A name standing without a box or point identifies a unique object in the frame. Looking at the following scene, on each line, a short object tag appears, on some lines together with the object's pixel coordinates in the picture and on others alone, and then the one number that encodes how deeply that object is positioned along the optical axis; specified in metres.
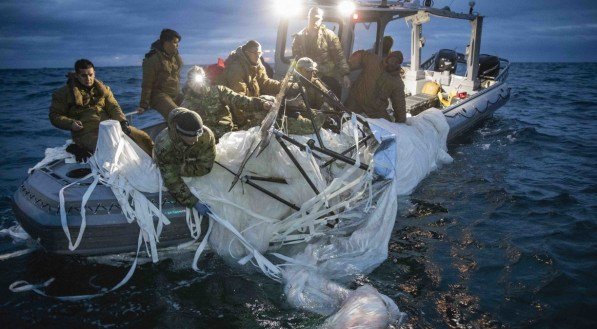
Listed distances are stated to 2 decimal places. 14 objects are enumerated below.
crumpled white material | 4.18
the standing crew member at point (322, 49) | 6.81
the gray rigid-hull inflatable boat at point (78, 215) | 4.05
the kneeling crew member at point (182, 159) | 4.06
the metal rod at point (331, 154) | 4.41
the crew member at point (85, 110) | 4.76
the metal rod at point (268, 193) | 4.37
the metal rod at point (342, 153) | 4.96
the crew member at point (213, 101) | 4.81
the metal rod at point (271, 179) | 4.45
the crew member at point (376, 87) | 6.86
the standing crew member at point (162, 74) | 5.79
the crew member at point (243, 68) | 5.54
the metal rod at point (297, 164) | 4.37
